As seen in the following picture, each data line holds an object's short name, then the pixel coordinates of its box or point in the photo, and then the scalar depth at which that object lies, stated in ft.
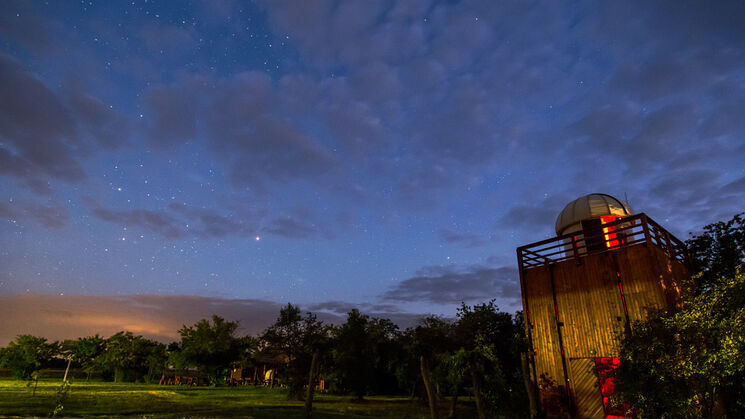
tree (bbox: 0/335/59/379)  176.45
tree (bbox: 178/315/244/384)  171.32
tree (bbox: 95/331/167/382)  187.93
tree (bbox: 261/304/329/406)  97.81
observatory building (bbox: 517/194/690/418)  52.54
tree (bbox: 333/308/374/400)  105.71
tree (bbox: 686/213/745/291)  65.87
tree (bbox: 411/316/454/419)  95.12
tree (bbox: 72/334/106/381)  203.31
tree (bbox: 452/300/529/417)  57.26
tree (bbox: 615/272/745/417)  31.83
